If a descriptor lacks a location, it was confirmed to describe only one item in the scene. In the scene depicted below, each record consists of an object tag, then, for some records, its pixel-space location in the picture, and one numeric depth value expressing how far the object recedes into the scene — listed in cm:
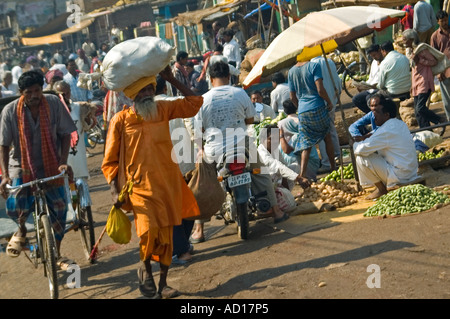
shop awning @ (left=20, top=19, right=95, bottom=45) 7246
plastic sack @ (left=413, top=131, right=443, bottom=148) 1680
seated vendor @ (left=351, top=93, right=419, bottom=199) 1333
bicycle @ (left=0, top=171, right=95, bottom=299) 1063
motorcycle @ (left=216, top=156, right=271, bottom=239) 1217
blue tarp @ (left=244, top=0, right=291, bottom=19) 4250
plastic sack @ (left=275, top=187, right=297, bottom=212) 1360
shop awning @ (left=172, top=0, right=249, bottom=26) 4286
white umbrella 1399
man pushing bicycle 1143
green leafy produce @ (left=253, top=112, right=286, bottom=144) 1853
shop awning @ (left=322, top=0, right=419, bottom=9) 2709
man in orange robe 982
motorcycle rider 1228
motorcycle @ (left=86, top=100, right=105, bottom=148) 2878
